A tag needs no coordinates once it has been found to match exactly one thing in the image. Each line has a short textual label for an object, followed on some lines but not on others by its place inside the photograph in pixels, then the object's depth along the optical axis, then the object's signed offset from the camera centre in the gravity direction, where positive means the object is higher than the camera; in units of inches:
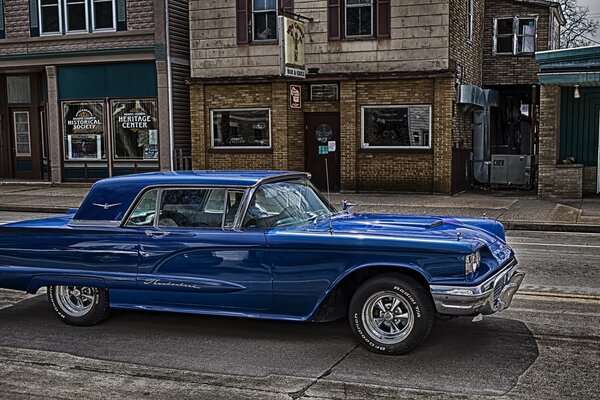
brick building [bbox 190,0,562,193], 794.2 +47.2
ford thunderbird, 228.7 -39.4
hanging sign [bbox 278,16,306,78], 765.3 +93.3
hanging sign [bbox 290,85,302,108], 828.0 +44.9
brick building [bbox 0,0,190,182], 900.0 +80.0
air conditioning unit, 862.5 -42.7
